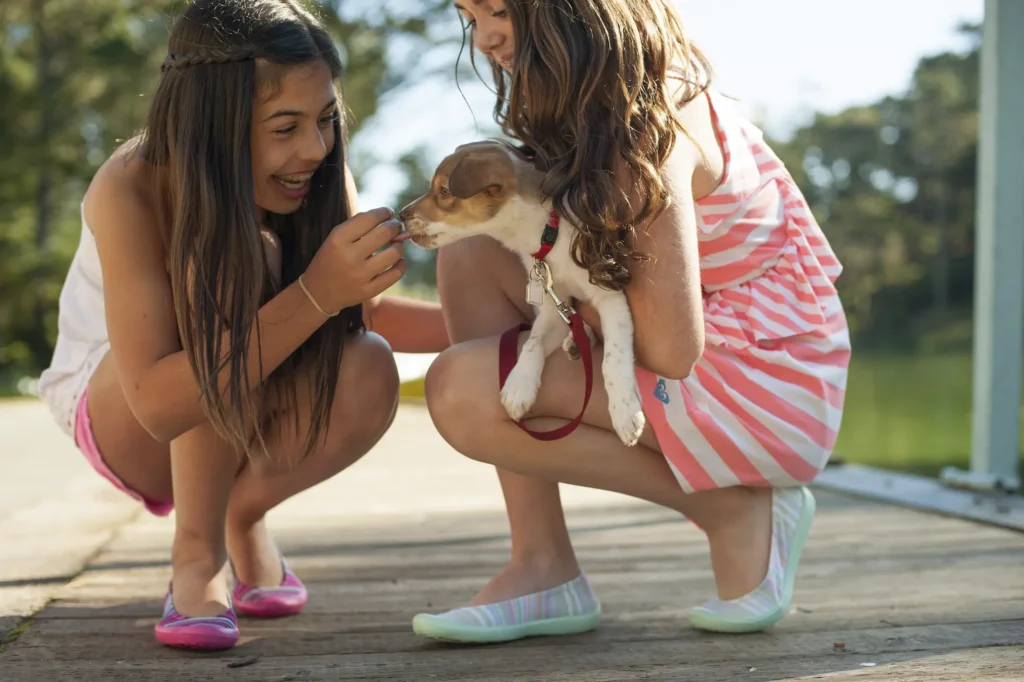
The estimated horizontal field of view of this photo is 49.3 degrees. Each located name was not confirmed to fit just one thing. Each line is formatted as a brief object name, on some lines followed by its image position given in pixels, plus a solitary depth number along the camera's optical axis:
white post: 3.34
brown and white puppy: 1.88
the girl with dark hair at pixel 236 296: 1.88
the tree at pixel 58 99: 16.56
